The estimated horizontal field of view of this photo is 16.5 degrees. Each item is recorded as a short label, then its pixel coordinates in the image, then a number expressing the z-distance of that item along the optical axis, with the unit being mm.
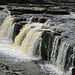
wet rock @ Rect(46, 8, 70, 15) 28281
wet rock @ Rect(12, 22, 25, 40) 22284
